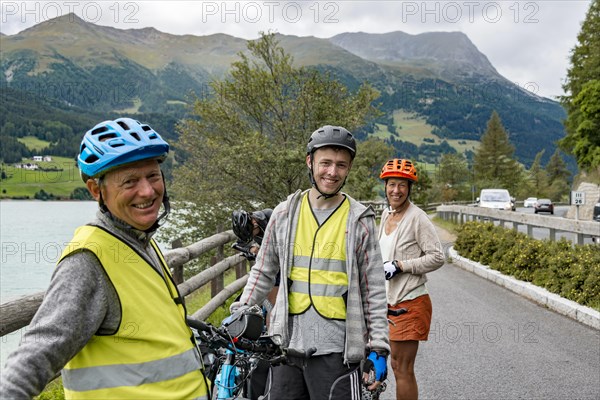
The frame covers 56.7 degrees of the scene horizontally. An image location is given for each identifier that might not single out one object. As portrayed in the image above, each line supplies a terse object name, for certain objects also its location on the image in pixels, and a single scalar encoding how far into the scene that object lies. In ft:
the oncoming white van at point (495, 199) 116.86
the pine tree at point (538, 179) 335.61
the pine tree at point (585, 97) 126.31
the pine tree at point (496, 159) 319.51
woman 14.67
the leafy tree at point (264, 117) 69.00
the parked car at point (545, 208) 168.45
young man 9.88
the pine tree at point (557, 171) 379.37
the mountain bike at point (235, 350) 7.06
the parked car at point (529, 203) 234.07
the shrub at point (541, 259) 29.12
